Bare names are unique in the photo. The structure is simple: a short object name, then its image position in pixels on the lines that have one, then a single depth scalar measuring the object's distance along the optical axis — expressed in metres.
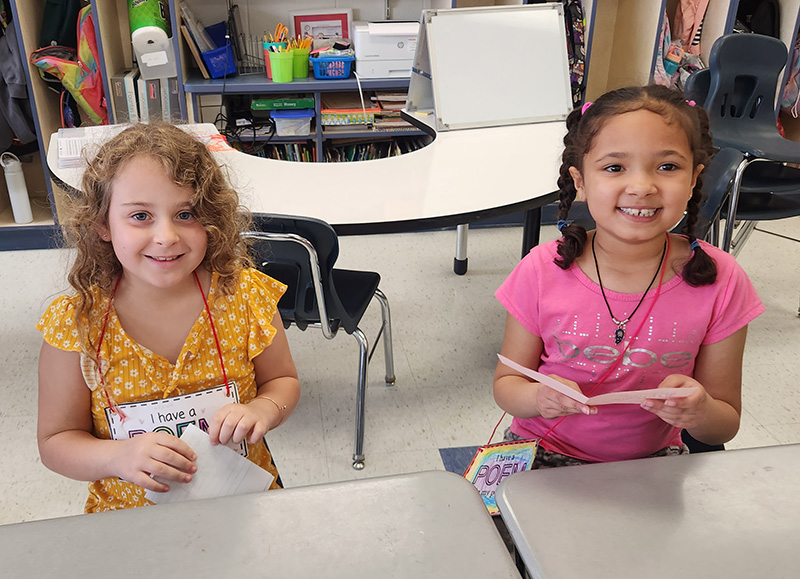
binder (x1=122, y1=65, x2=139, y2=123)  3.10
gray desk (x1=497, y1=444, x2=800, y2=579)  0.64
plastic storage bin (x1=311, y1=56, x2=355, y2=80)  3.24
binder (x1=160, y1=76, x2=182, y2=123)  3.16
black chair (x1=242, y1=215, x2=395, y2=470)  1.51
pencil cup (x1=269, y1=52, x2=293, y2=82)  3.15
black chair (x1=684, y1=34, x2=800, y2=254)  2.46
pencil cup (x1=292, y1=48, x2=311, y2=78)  3.24
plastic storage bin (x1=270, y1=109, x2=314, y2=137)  3.30
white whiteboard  2.41
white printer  3.21
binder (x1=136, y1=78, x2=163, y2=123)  3.13
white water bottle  3.10
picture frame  3.47
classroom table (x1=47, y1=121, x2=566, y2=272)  1.74
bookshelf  3.16
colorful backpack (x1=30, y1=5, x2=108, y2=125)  2.94
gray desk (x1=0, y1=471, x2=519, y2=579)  0.64
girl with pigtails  1.02
